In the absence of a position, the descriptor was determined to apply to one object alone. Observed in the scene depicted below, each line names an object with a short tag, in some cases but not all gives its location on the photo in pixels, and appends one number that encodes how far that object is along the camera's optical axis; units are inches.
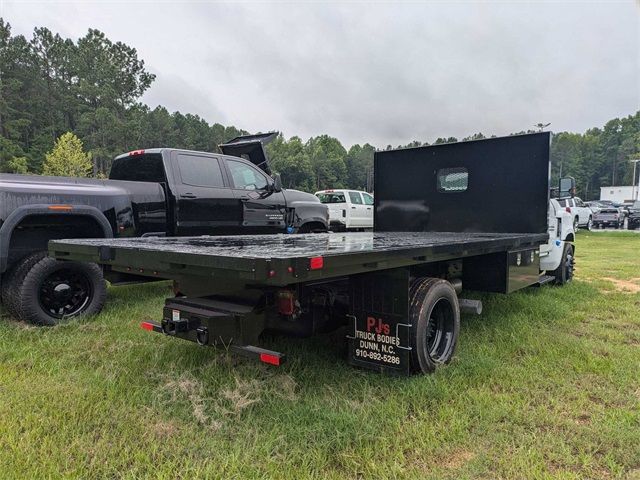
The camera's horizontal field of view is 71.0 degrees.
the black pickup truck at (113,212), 177.9
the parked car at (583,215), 951.8
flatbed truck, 97.3
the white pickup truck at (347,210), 718.5
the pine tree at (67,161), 1584.6
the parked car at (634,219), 1077.1
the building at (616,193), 2571.4
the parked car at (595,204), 1168.6
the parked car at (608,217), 1132.5
